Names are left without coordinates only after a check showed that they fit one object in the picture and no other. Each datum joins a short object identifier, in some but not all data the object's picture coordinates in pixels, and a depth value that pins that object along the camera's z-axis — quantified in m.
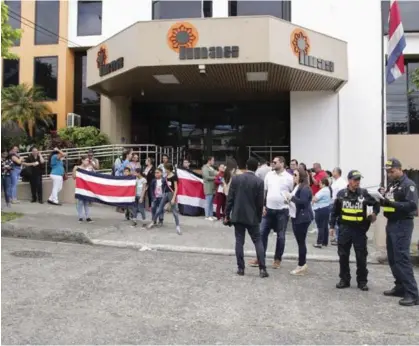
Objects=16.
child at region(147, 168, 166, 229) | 10.27
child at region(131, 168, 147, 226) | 10.85
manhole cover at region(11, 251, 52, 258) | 7.65
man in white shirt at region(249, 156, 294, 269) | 7.25
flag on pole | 11.40
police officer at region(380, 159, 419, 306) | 5.77
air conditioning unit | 18.61
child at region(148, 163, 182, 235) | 10.08
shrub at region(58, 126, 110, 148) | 16.42
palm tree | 19.11
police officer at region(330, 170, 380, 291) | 6.31
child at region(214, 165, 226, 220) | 12.03
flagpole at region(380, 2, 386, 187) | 13.45
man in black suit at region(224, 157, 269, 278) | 6.77
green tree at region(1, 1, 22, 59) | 11.02
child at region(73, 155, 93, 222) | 10.95
